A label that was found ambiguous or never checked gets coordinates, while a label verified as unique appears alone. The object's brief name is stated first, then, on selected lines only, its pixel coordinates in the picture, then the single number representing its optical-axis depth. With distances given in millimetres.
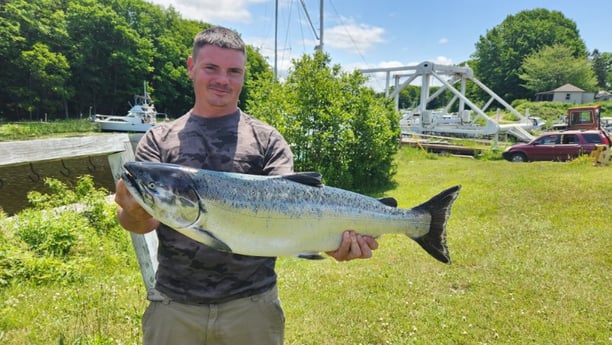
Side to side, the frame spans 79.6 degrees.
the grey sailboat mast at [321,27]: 26891
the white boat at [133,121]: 41406
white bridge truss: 31734
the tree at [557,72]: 66812
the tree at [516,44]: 76625
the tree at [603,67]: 85938
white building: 63188
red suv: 19969
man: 2410
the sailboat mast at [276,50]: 40891
